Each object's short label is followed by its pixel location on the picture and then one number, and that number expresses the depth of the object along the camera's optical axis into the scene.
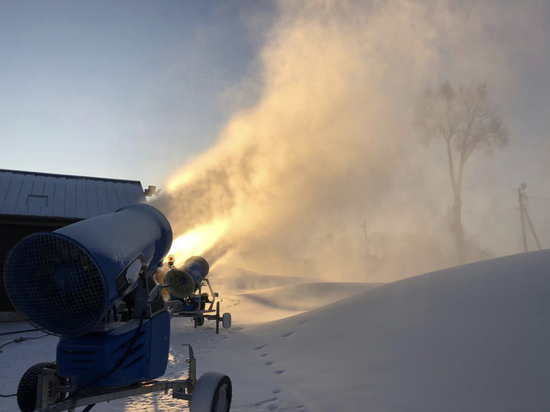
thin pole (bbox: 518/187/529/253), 33.84
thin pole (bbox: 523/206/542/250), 32.82
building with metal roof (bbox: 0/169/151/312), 13.73
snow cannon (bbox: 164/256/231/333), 11.49
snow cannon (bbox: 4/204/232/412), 3.28
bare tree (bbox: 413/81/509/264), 30.03
